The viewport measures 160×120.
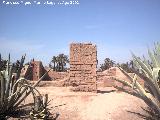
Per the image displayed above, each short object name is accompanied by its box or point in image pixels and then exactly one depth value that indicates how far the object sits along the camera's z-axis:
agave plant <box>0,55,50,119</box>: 2.96
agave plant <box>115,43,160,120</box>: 2.05
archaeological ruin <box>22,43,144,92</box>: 5.41
